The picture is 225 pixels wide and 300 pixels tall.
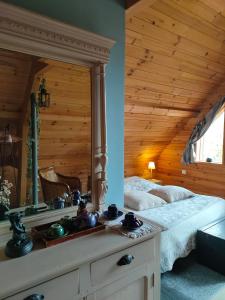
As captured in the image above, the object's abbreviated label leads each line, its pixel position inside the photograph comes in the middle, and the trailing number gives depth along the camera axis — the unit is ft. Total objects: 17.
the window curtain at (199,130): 13.88
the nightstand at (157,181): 16.47
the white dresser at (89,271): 2.89
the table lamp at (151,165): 16.71
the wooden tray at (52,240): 3.59
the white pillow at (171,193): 10.21
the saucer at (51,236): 3.62
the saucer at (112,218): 4.56
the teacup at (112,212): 4.58
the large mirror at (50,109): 3.92
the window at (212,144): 15.00
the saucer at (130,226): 4.11
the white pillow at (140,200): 9.00
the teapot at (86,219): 4.07
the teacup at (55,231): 3.66
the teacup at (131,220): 4.17
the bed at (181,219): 7.29
